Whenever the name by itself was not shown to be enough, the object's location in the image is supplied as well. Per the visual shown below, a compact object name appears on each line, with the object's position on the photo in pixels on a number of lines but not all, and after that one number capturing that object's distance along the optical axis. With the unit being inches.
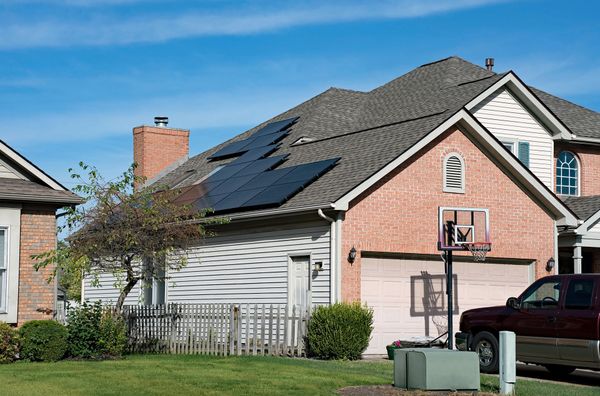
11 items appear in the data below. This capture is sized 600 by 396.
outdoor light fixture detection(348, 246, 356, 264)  896.9
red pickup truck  683.4
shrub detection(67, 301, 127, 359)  800.3
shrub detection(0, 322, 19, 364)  780.0
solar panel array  982.4
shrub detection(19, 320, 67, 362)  777.6
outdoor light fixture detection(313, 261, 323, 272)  911.0
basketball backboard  946.0
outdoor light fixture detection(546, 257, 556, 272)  1029.2
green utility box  573.0
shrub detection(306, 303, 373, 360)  854.5
